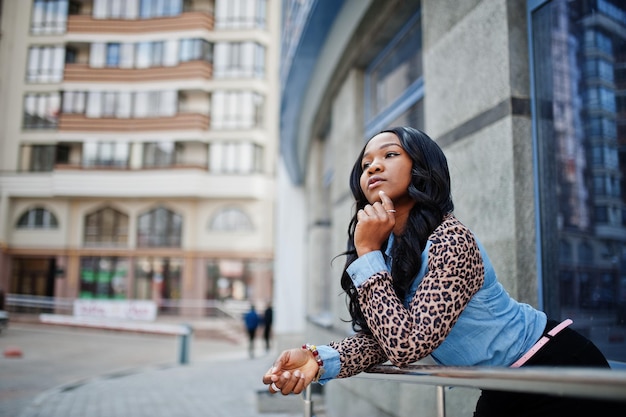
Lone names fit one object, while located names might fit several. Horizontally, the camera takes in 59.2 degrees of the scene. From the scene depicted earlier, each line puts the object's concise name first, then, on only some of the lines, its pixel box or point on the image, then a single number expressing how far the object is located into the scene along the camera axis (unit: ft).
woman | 4.92
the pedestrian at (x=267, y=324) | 61.93
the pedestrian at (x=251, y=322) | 58.23
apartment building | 106.32
